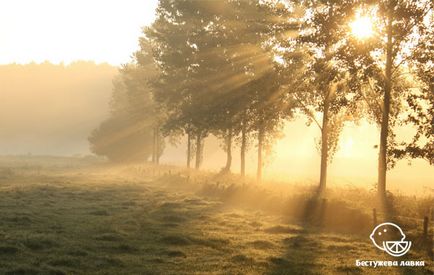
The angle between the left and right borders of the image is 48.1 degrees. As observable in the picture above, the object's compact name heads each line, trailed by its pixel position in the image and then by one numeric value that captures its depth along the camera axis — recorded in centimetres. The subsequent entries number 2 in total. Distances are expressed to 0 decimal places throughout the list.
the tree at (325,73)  2714
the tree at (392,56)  2547
